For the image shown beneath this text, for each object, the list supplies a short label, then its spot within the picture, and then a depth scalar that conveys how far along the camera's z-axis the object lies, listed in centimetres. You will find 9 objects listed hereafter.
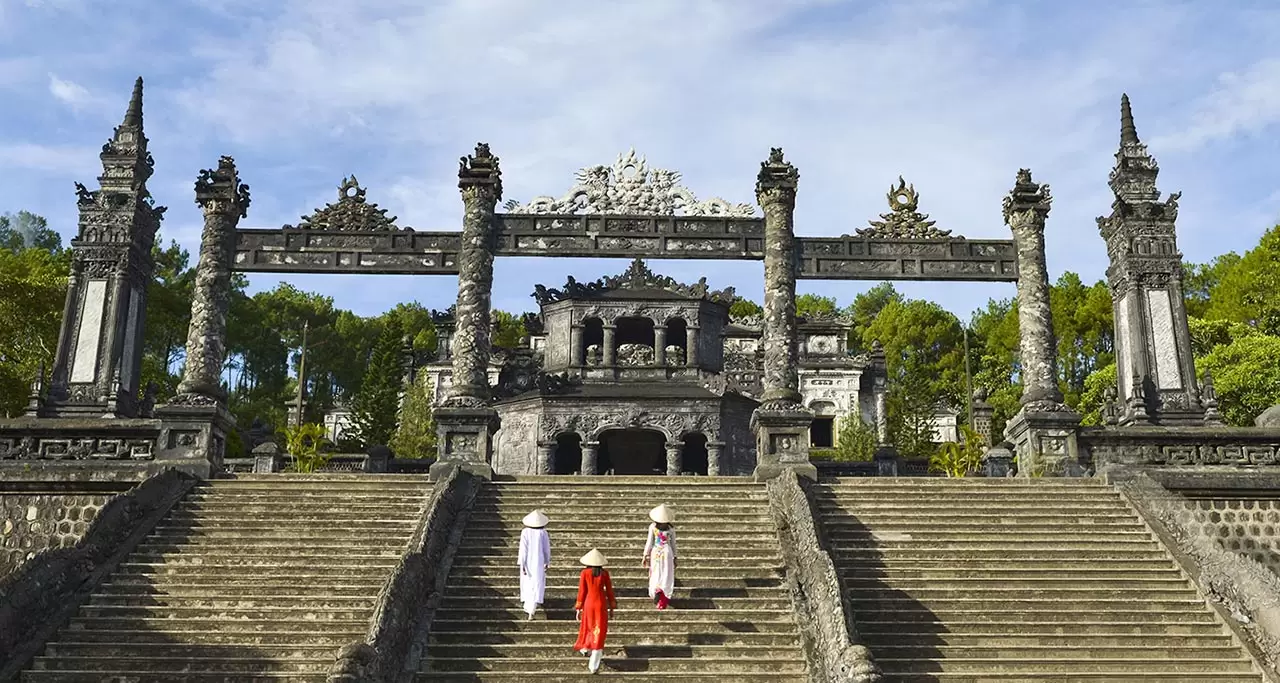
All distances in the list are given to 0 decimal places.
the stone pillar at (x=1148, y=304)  1986
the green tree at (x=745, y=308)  6475
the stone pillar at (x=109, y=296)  1920
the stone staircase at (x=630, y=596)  1077
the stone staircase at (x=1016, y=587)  1095
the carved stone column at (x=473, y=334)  1762
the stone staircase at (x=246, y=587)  1078
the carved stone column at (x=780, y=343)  1750
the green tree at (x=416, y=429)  3347
